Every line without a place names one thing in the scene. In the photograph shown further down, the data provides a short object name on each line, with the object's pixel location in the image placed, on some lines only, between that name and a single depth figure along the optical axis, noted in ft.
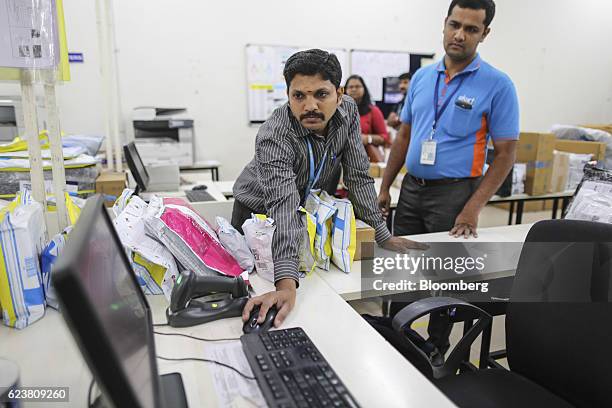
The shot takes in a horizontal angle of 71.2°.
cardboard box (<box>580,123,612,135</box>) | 17.89
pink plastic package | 4.22
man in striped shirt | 4.46
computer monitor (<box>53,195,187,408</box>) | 1.42
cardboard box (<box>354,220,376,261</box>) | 5.45
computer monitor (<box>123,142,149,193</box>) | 8.02
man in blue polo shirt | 6.43
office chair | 3.50
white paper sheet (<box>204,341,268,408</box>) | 2.75
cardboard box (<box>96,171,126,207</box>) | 8.12
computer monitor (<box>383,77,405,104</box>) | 16.67
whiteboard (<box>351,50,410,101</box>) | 16.10
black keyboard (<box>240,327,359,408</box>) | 2.64
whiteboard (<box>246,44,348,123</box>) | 14.78
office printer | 11.68
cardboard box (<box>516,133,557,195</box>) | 10.53
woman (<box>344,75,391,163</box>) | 13.43
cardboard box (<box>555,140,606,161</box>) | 12.30
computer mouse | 3.55
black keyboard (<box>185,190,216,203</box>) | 8.85
